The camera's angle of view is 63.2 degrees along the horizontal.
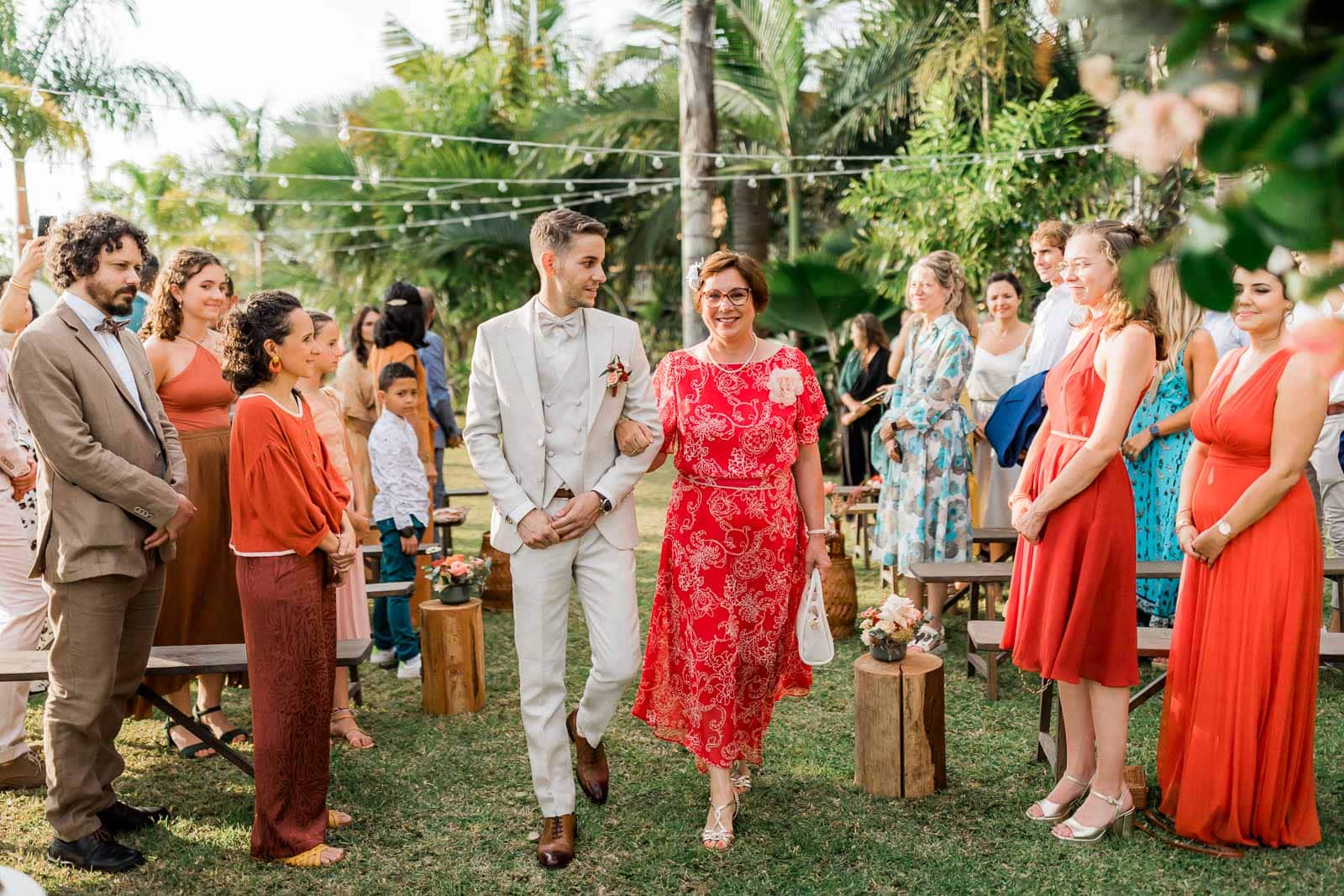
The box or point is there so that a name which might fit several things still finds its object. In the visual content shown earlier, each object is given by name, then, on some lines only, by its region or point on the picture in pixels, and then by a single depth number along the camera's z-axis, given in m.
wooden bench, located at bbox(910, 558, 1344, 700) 5.33
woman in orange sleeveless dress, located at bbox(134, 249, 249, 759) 4.69
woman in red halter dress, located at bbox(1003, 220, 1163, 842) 3.74
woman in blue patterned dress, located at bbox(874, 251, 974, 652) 6.10
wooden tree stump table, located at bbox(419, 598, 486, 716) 5.50
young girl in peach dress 5.12
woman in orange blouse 3.68
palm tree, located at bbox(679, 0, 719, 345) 10.48
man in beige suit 3.63
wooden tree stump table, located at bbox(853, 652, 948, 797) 4.31
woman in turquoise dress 5.63
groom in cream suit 3.84
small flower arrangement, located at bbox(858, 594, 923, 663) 4.36
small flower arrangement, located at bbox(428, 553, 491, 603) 5.63
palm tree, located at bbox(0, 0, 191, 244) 16.64
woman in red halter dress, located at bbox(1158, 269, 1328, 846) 3.56
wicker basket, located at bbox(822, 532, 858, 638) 6.68
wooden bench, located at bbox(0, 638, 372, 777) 4.12
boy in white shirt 6.05
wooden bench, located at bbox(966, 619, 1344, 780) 4.23
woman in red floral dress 4.05
